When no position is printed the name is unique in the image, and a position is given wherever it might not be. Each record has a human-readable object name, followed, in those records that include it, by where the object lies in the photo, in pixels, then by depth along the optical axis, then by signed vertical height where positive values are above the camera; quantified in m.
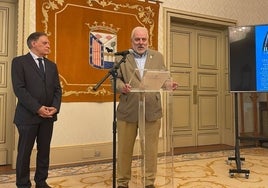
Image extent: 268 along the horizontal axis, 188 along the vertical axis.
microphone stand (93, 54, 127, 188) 2.18 +0.18
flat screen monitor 3.38 +0.53
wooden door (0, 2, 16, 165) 3.58 +0.21
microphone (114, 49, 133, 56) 2.21 +0.38
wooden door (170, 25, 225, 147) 4.91 +0.33
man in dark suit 2.42 -0.02
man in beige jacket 2.37 -0.06
